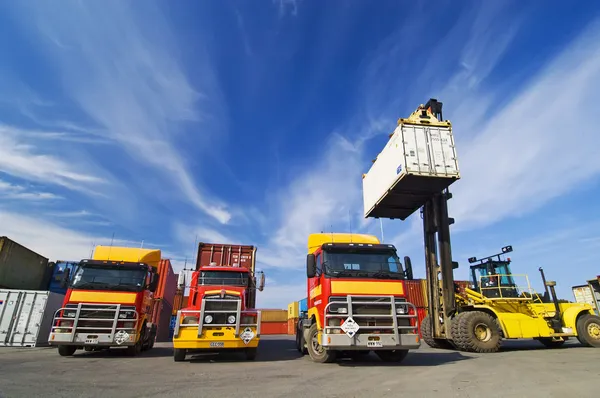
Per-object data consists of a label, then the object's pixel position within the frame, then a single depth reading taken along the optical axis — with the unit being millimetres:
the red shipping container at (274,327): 39438
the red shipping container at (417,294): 25688
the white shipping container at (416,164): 11586
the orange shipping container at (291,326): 36588
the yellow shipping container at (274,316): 39969
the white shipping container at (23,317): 14102
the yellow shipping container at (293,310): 34853
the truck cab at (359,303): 7543
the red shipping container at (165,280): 19188
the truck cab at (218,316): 8773
